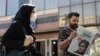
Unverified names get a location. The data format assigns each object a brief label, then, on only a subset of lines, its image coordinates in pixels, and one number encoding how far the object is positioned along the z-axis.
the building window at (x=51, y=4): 18.98
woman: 3.69
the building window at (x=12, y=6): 20.79
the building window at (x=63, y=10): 18.27
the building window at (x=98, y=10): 16.68
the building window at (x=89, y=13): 16.91
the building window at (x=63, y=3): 18.40
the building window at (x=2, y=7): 21.78
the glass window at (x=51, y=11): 18.80
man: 4.22
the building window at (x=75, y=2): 17.81
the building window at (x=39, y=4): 19.67
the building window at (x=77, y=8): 17.77
